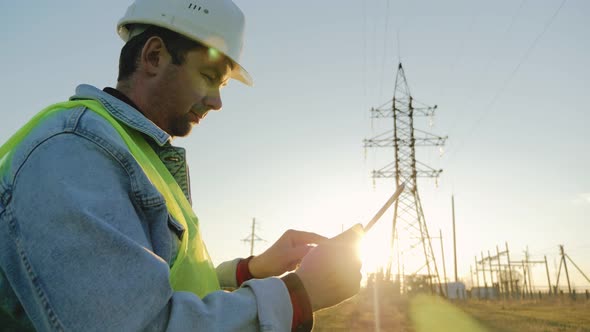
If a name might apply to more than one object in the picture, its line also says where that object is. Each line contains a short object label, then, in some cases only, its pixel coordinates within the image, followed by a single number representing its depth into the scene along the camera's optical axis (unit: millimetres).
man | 913
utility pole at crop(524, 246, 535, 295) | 72188
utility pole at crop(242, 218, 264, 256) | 59659
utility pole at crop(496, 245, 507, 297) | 64550
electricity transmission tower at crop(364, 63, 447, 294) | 23438
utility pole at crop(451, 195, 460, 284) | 43616
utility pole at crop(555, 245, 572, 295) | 51719
